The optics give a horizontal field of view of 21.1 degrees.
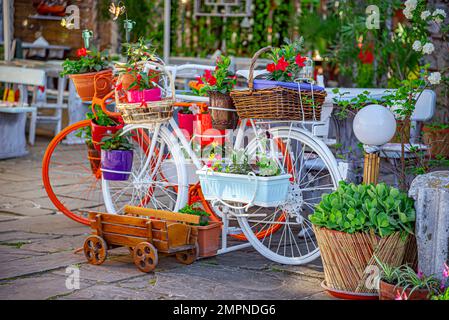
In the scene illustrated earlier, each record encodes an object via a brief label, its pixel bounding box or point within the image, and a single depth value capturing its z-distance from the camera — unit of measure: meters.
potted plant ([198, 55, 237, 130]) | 7.12
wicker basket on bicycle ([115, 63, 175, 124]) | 7.44
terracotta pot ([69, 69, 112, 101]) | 8.07
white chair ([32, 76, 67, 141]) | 14.62
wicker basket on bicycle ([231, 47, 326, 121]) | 6.69
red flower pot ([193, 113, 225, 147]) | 7.61
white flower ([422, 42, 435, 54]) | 7.48
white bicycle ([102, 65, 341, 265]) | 7.01
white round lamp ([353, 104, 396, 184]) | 6.35
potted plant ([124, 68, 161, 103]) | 7.43
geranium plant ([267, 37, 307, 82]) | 6.84
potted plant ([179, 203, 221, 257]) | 6.98
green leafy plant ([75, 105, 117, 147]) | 8.03
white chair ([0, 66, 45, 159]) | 12.71
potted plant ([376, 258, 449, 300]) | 5.50
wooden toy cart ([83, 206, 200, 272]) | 6.70
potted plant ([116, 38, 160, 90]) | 7.54
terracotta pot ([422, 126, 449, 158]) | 9.35
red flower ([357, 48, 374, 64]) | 14.03
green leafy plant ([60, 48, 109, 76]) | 8.12
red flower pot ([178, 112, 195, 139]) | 7.95
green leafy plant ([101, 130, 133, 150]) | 7.82
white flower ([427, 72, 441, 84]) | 7.17
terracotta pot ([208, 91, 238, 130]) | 7.11
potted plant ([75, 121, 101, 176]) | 8.16
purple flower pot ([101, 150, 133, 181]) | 7.75
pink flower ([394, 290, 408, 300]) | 5.49
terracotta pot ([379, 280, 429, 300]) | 5.49
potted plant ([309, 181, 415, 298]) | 5.90
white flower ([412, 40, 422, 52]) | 7.61
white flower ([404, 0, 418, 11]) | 7.70
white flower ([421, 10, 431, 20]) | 7.51
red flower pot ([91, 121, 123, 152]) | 7.95
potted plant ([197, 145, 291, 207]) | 6.63
